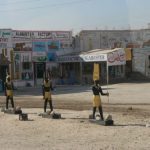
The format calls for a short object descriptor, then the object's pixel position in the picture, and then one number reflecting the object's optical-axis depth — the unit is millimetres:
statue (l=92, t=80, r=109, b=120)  16319
